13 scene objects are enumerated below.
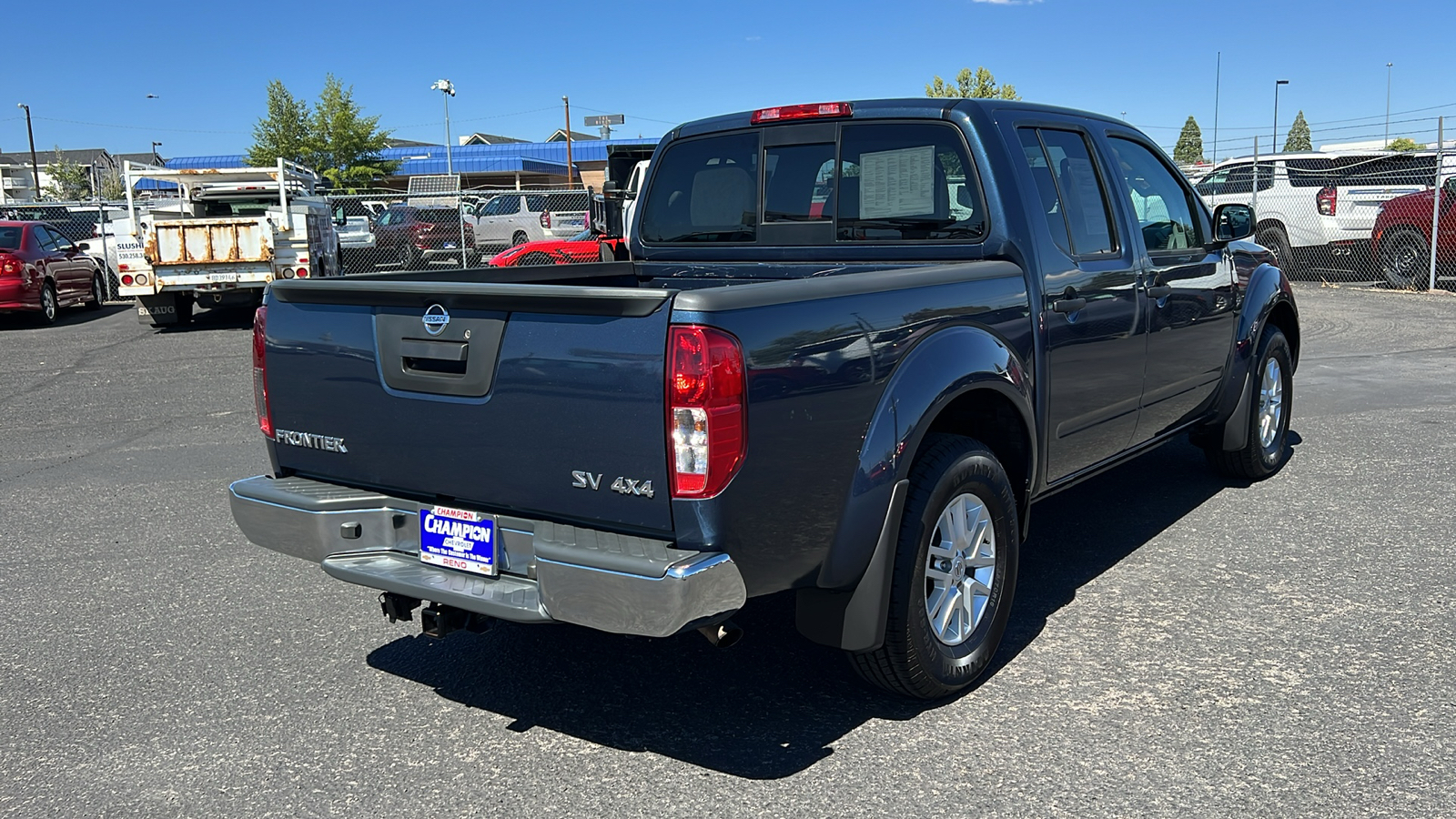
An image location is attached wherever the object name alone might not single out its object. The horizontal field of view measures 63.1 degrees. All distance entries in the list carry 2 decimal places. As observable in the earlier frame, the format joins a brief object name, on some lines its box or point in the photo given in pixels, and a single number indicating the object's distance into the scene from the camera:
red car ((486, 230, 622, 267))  17.48
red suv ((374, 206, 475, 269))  26.09
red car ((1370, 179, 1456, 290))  17.03
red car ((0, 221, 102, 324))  16.98
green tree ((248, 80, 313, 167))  55.59
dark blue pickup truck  3.00
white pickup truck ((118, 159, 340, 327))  15.84
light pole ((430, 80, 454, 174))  54.53
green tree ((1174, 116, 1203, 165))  143.62
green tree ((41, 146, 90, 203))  84.69
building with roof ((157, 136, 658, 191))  63.25
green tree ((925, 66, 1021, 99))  52.28
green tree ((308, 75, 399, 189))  55.84
